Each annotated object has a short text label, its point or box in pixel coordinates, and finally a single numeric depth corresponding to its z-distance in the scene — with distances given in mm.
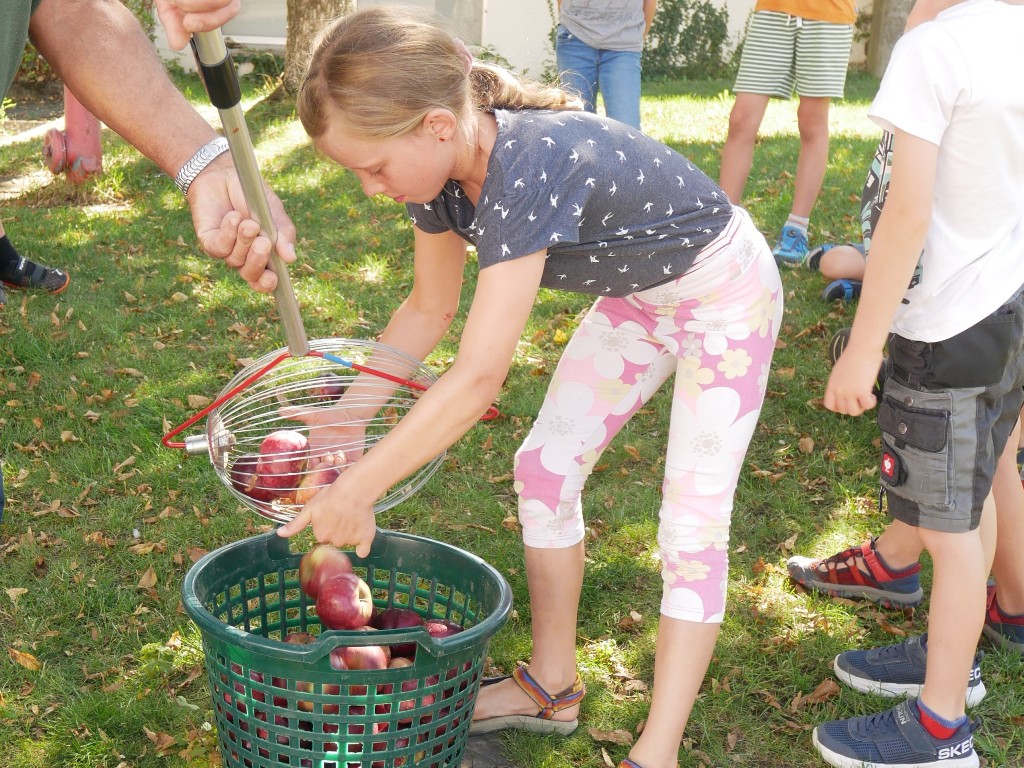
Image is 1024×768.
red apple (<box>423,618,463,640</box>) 2238
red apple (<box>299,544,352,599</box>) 2270
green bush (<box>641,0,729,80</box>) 13398
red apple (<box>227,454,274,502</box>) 2145
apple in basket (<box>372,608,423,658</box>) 2301
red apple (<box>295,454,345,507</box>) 2174
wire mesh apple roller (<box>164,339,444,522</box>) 2143
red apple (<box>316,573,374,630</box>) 2199
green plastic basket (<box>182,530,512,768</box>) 1947
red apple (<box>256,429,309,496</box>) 2156
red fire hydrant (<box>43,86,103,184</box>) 6449
